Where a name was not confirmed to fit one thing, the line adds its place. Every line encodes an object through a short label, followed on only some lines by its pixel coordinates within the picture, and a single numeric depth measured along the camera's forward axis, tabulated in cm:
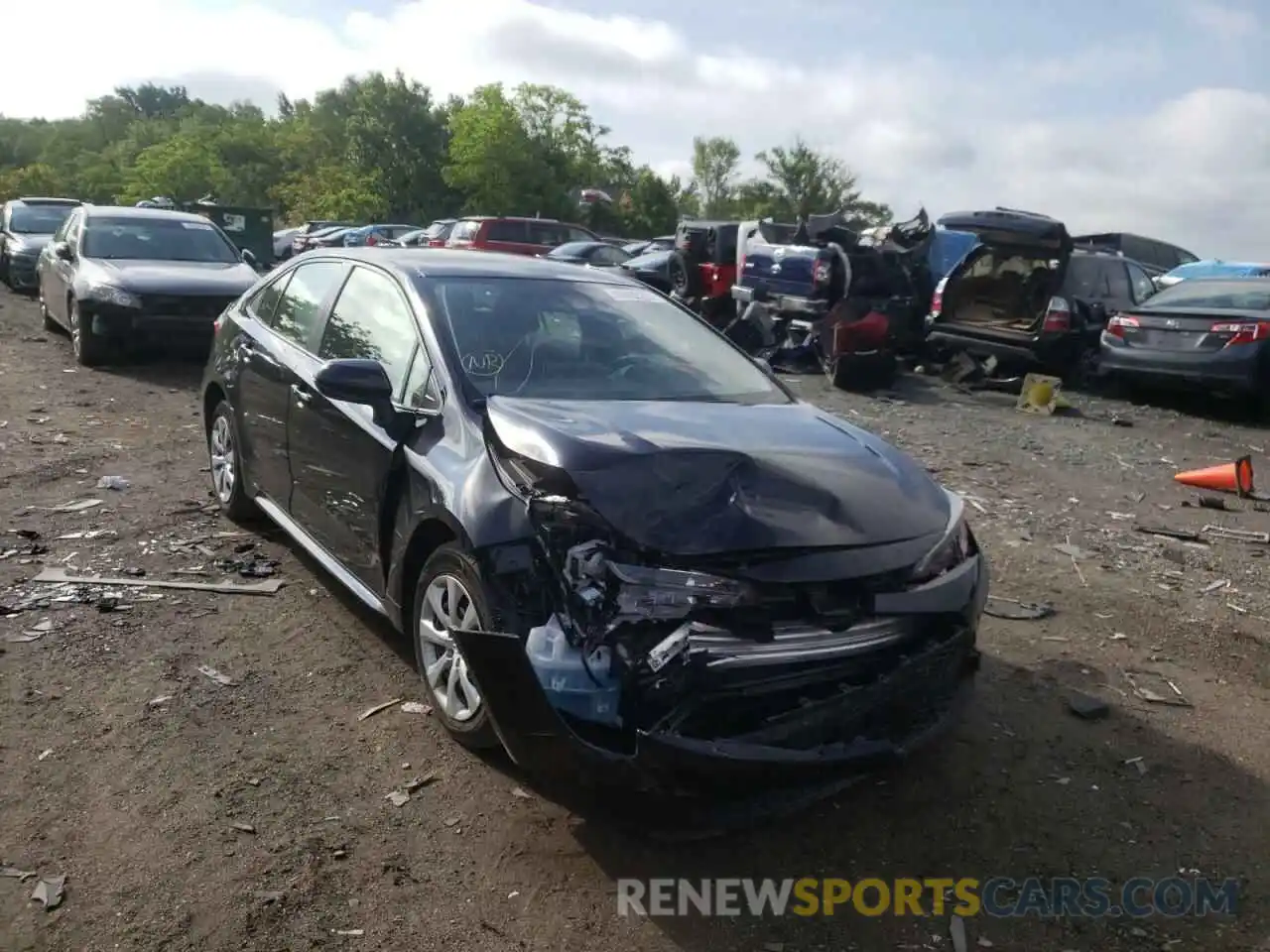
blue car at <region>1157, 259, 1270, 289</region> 1955
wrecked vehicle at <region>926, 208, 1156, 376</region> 1231
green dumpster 2414
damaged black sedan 297
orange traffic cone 796
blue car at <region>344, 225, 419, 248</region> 3089
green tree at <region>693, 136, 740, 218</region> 8056
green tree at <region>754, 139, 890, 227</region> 6569
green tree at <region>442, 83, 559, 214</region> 5447
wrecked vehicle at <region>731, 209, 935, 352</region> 1321
